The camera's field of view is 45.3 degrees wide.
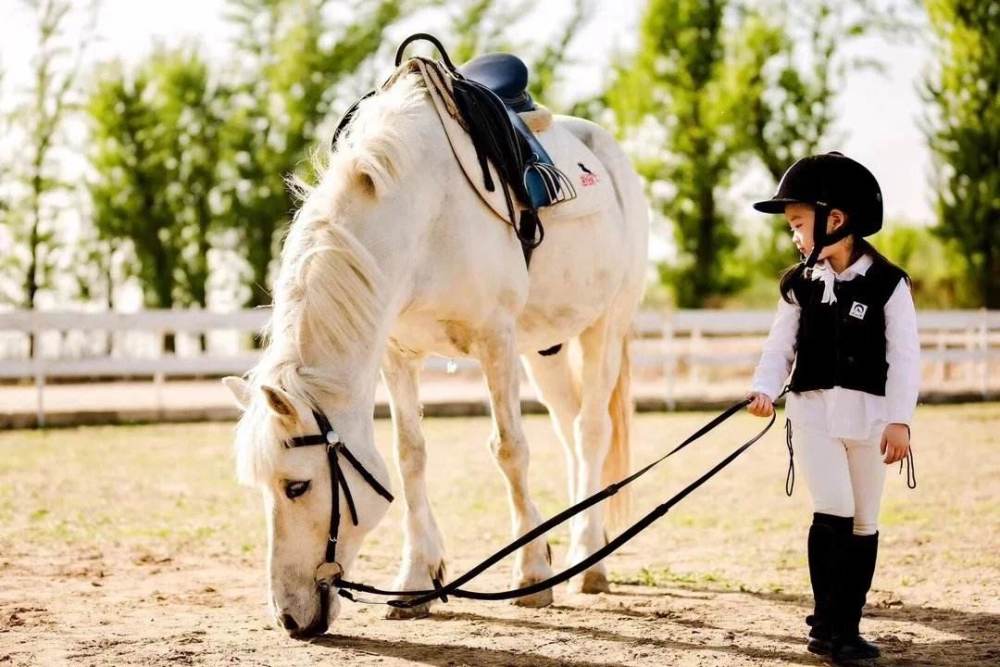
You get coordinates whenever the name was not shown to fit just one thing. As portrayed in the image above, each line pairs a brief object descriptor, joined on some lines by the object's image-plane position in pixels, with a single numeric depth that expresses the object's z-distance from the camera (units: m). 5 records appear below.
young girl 3.86
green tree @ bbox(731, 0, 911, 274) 26.00
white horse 3.85
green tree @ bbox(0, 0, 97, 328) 25.34
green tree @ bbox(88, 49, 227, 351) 26.56
